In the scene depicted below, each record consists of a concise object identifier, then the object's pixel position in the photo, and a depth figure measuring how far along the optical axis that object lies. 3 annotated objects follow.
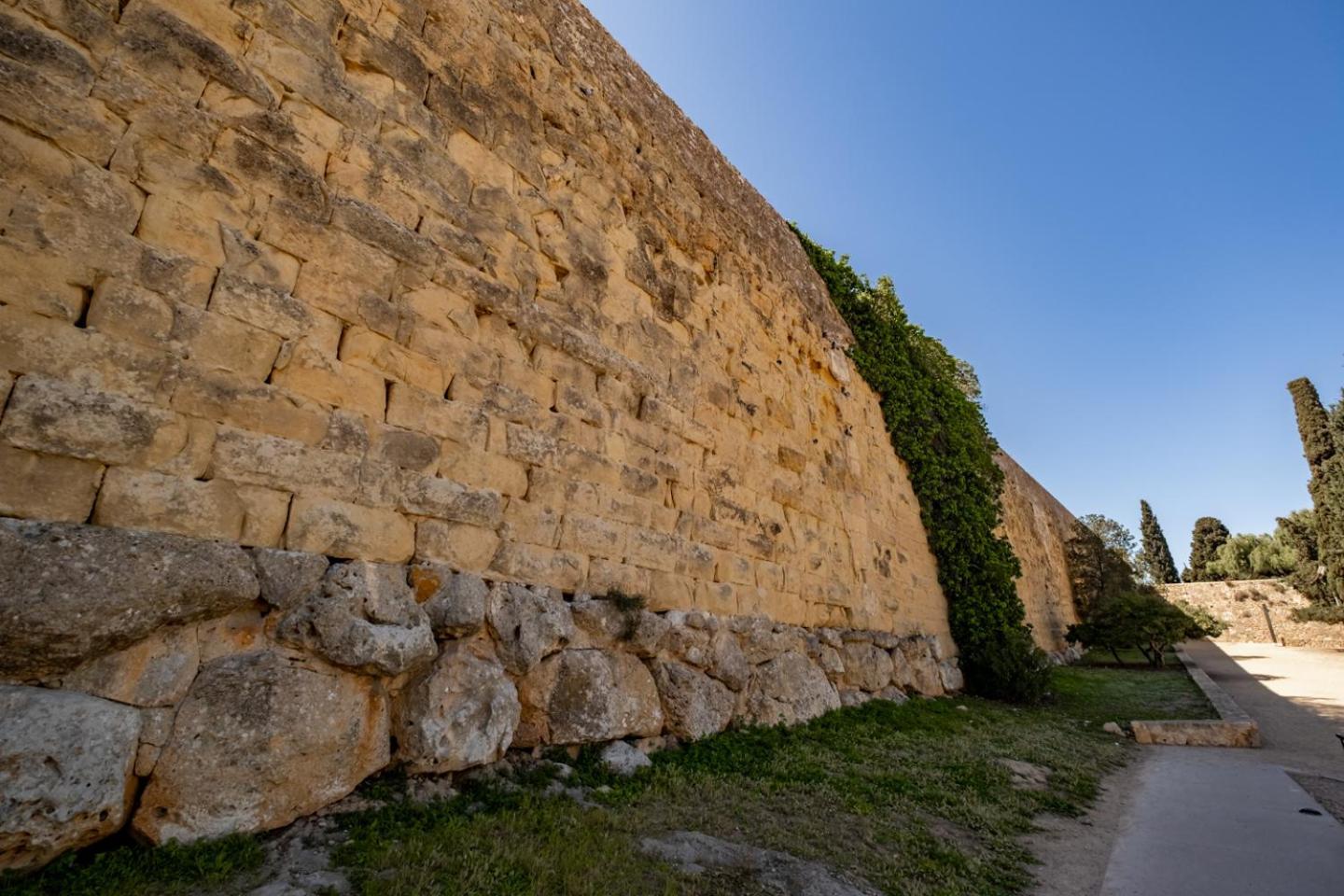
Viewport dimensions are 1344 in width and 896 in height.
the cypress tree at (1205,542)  42.31
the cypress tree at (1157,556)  41.41
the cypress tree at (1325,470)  22.33
